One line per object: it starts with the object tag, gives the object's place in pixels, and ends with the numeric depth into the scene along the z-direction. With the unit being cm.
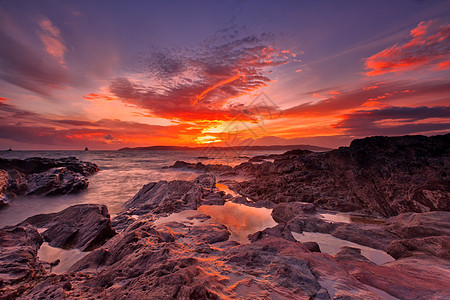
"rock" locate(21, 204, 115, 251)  709
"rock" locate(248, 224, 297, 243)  702
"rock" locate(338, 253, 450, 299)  337
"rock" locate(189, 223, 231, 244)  667
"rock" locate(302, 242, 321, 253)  574
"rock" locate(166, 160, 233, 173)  3432
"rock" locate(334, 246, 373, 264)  527
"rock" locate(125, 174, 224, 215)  1129
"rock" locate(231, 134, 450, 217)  885
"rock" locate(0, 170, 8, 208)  1376
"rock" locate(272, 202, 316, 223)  942
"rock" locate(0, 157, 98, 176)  2131
